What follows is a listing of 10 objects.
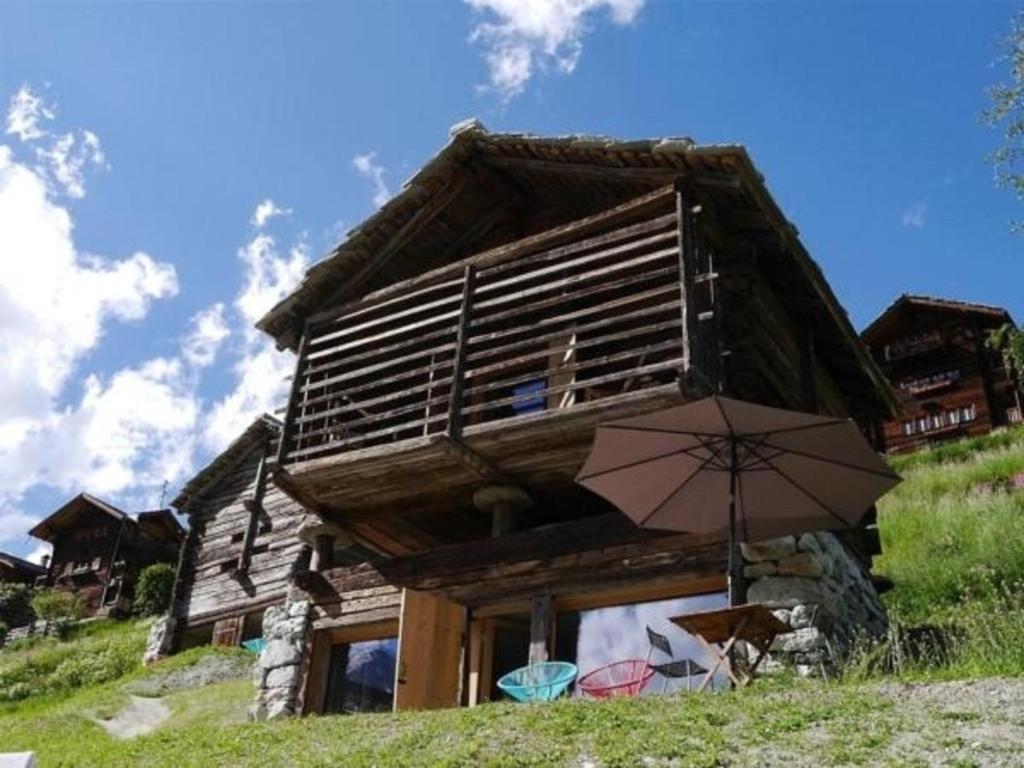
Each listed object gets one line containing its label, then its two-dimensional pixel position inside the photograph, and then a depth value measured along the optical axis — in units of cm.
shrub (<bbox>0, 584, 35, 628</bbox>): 4222
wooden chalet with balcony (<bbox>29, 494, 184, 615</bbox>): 4122
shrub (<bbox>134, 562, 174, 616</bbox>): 3516
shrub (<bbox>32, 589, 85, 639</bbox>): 3628
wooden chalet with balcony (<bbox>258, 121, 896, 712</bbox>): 1144
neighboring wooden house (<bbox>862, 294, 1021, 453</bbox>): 3281
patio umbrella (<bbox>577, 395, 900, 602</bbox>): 928
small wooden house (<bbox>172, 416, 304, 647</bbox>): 2609
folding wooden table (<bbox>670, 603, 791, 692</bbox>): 882
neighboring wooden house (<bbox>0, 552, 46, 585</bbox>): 4709
